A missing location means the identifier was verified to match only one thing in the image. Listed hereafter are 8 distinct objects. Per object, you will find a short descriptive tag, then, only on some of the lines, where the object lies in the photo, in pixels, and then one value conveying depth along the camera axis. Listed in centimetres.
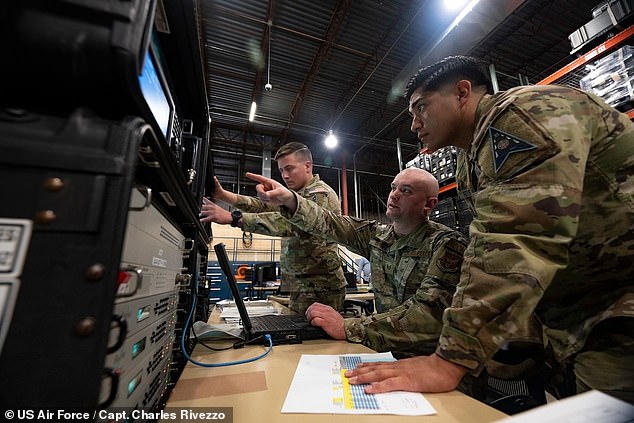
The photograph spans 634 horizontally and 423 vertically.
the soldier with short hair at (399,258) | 91
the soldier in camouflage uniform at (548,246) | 49
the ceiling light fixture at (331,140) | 537
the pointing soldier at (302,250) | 160
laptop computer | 86
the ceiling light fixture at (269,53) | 378
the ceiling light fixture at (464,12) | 263
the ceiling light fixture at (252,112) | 535
